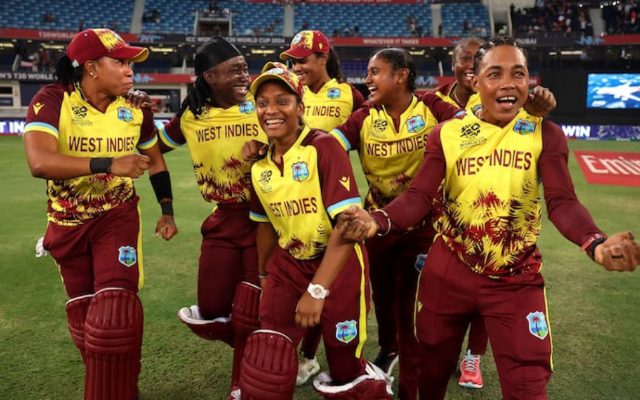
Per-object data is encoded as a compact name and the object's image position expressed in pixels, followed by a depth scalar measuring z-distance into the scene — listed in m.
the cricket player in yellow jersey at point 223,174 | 3.67
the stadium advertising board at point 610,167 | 13.09
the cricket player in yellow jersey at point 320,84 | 4.45
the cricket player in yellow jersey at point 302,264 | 2.78
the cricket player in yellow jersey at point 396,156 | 3.60
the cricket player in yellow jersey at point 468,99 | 3.87
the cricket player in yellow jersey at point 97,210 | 3.14
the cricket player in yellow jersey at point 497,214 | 2.50
